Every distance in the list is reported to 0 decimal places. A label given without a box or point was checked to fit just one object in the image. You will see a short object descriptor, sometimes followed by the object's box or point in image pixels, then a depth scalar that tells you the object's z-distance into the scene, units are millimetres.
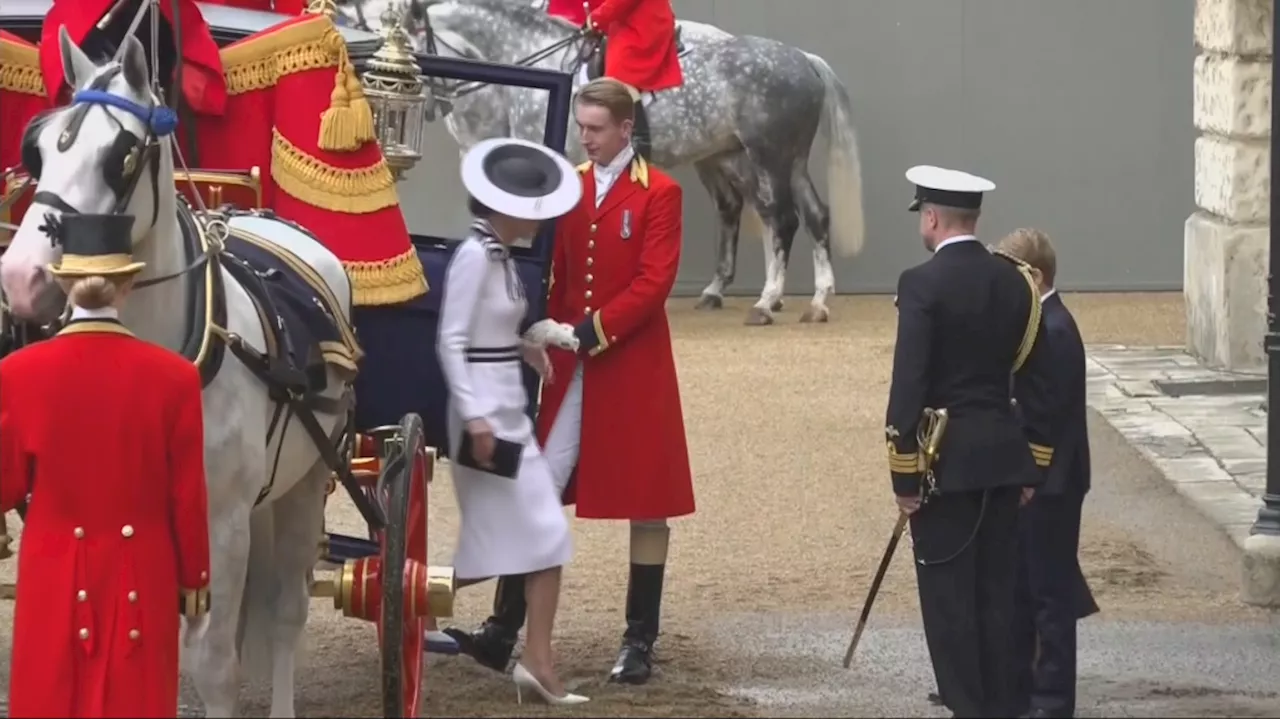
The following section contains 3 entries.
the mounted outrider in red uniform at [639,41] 24984
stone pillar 23047
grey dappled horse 27750
